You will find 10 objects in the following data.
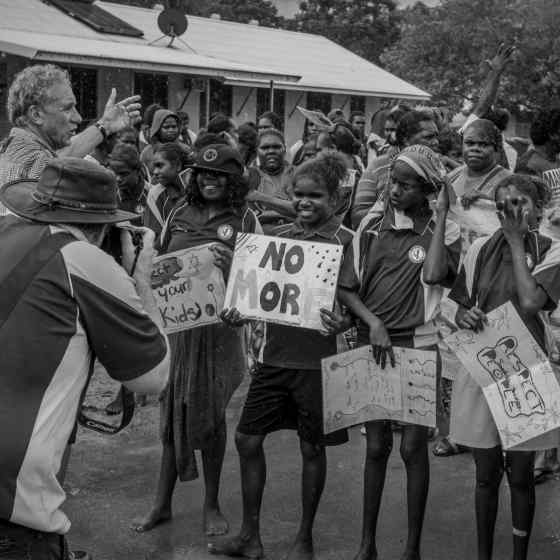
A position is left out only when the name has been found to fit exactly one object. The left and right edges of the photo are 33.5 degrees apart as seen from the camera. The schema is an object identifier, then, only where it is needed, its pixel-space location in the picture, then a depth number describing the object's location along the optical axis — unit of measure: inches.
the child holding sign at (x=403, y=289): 178.1
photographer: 110.7
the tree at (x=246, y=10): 2010.3
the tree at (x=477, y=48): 1316.4
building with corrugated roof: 765.3
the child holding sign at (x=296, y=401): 181.3
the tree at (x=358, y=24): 2095.2
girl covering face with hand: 162.4
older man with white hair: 182.2
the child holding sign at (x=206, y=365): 193.9
